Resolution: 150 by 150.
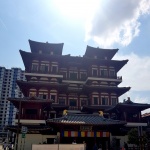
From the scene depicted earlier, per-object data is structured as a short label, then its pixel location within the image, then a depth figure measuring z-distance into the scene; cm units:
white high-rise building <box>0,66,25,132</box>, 11569
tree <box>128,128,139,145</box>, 2447
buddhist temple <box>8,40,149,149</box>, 3126
